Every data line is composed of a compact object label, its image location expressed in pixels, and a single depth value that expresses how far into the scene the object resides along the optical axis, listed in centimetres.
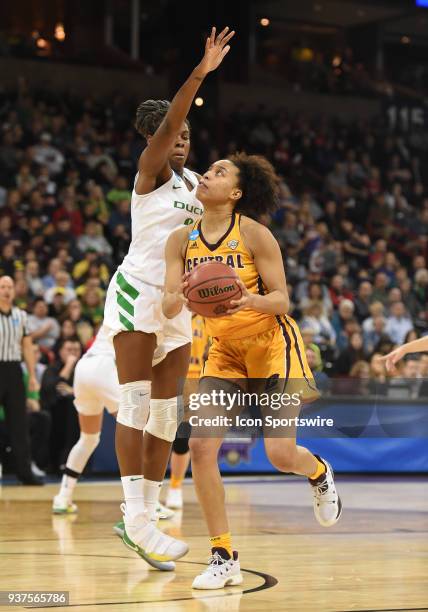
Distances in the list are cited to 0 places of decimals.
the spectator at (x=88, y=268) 1466
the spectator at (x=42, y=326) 1321
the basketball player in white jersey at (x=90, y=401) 849
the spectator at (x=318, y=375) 1099
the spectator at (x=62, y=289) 1384
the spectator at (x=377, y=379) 1172
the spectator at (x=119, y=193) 1711
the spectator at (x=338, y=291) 1708
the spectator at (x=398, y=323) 1650
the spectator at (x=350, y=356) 1454
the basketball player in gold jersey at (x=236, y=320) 538
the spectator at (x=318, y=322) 1541
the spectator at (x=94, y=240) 1573
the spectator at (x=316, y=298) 1609
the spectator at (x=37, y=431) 1209
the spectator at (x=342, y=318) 1583
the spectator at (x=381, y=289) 1744
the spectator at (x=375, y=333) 1573
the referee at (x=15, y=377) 1120
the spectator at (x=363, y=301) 1698
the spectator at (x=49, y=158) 1731
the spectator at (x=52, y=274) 1432
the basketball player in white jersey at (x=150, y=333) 585
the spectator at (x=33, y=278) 1405
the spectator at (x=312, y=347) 1227
